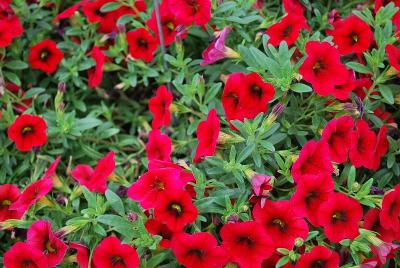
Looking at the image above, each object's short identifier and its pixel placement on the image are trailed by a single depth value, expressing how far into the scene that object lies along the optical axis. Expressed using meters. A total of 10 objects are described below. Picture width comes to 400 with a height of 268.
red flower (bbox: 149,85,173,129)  0.70
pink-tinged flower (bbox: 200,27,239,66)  0.69
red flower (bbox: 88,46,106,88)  0.75
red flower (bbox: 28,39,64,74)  0.77
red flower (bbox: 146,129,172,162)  0.68
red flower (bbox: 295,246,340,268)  0.61
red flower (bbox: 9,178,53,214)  0.65
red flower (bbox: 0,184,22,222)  0.68
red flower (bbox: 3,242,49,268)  0.63
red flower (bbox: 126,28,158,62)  0.75
